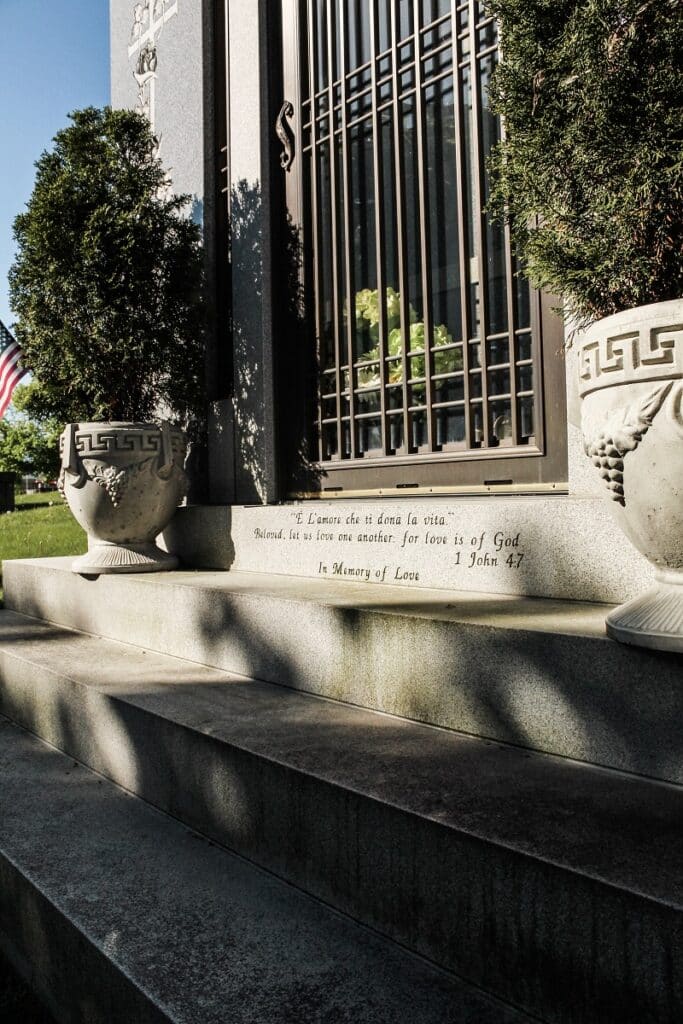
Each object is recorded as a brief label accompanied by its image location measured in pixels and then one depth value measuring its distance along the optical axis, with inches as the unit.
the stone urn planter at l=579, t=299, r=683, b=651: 88.7
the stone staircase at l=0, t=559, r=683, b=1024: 69.2
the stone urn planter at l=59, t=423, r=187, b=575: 214.2
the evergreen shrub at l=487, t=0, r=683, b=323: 107.7
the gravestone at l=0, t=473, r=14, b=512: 705.0
